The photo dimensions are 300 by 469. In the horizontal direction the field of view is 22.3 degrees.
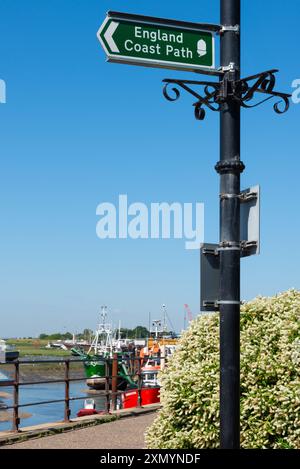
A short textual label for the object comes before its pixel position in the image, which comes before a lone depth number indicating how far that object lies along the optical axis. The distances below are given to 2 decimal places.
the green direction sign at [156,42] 5.45
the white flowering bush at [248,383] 7.04
